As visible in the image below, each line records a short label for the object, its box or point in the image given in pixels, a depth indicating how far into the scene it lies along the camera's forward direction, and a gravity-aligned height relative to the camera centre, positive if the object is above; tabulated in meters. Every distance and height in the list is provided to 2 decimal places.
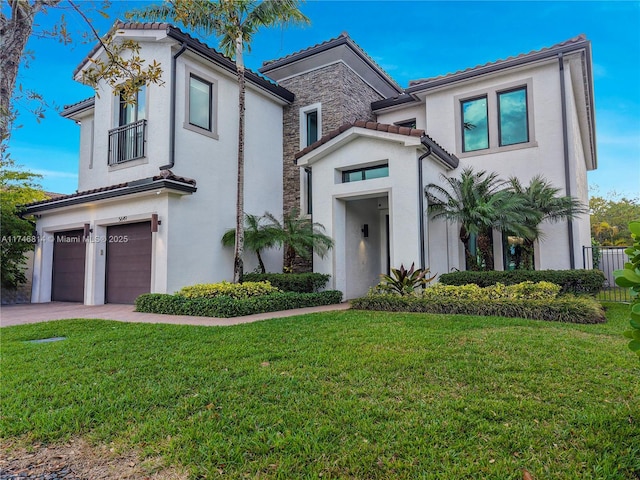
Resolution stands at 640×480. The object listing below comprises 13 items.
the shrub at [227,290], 10.17 -0.62
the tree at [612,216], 28.91 +4.19
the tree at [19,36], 3.12 +1.96
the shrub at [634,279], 2.28 -0.08
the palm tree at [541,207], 10.88 +1.71
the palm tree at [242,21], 11.55 +7.93
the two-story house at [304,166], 11.52 +3.33
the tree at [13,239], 13.59 +1.05
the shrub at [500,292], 8.88 -0.61
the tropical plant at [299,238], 12.42 +0.94
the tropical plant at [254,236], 12.60 +1.03
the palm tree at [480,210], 10.55 +1.60
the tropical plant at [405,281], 10.31 -0.39
